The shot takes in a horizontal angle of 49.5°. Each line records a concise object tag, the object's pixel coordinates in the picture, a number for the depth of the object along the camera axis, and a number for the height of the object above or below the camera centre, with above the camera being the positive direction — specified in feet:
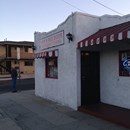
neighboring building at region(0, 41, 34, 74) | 87.23 +6.31
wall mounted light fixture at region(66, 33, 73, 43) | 18.93 +3.95
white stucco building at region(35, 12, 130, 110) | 17.54 +0.26
